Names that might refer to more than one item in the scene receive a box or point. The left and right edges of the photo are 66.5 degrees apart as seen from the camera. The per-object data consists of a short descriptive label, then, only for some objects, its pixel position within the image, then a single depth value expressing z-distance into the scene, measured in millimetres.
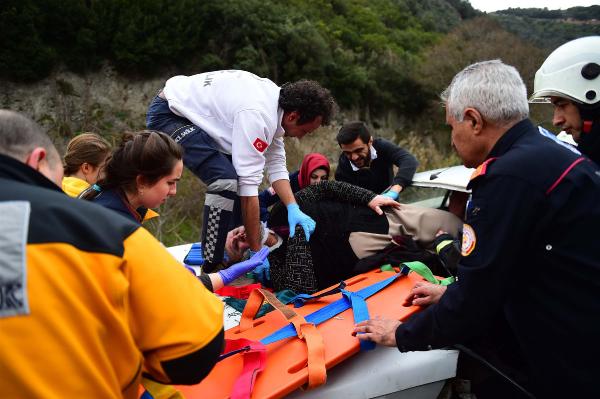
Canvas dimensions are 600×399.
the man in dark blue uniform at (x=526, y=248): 1314
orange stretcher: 1517
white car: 2793
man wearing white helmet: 2314
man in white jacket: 2781
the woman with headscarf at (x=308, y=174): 3674
